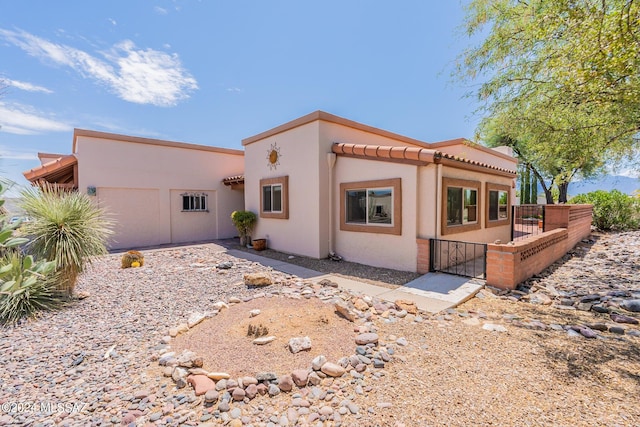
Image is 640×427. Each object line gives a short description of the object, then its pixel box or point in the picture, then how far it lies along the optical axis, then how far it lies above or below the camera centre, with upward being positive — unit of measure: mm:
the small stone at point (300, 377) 3088 -1932
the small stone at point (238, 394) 2877 -1963
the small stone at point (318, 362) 3334 -1906
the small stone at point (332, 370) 3262 -1945
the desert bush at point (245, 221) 12461 -598
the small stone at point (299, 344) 3712 -1880
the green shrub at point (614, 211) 15320 -260
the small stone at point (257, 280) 6672 -1755
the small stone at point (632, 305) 5303 -1935
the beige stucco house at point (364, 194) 7770 +452
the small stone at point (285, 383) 3029 -1951
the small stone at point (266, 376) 3131 -1934
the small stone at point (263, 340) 3912 -1903
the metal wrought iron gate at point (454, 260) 7491 -1555
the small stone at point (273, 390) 2957 -1982
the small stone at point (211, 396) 2854 -1974
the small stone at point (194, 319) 4664 -1931
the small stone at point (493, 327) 4491 -2006
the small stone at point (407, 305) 5230 -1925
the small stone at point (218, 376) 3172 -1947
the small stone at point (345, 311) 4719 -1827
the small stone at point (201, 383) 2979 -1958
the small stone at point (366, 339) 3934 -1906
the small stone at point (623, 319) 4745 -1984
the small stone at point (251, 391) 2914 -1963
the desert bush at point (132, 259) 8891 -1664
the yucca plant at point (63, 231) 5523 -474
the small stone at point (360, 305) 5262 -1899
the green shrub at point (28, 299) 4828 -1711
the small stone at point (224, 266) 8469 -1805
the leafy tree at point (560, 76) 4348 +2506
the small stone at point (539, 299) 5726 -1972
